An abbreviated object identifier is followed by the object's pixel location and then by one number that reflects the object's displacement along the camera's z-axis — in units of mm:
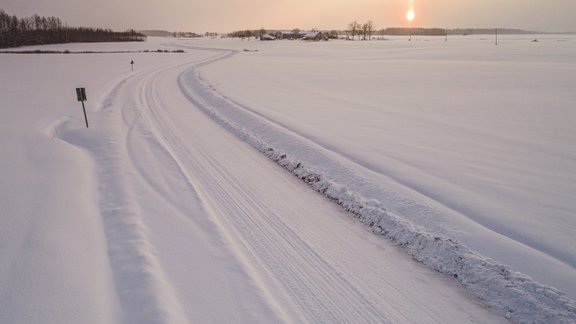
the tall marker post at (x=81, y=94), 11023
